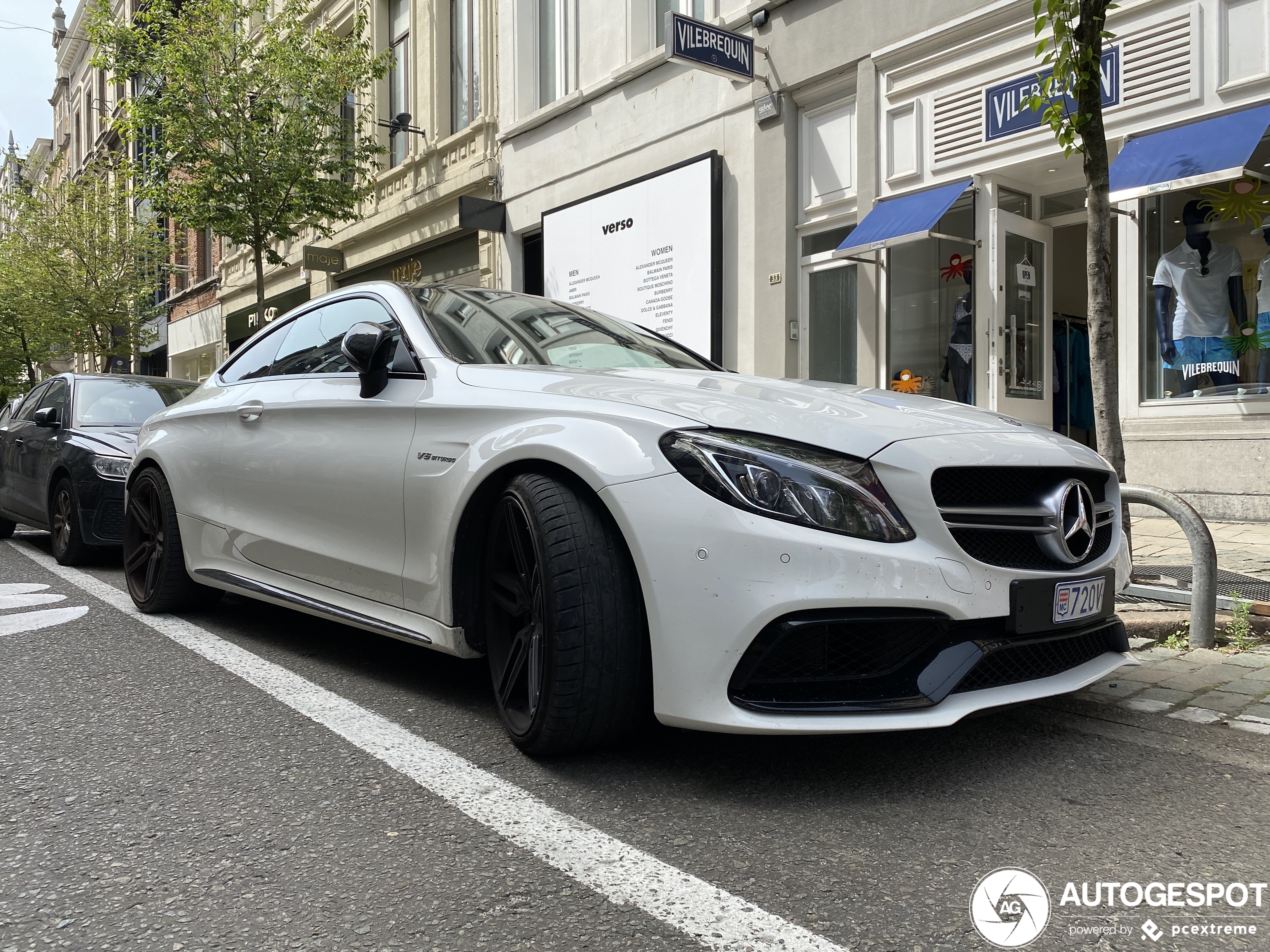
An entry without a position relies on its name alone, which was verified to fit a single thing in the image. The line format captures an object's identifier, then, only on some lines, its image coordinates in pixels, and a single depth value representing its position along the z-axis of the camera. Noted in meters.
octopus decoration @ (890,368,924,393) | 9.68
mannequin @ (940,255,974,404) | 9.29
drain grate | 4.66
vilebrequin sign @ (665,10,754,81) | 9.83
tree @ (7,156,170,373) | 23.19
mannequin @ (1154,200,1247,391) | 7.60
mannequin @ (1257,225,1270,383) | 7.39
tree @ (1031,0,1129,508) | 4.61
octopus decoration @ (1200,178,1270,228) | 7.47
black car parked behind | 6.51
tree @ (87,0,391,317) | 13.30
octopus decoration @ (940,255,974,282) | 9.30
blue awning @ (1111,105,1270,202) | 6.89
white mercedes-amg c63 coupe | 2.32
